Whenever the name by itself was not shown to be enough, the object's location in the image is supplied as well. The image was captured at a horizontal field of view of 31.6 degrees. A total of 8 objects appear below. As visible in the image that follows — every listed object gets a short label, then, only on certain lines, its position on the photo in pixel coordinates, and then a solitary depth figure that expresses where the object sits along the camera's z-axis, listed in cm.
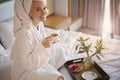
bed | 197
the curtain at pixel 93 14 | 421
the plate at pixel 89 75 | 181
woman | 162
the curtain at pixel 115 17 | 399
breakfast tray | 181
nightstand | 342
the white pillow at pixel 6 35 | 239
